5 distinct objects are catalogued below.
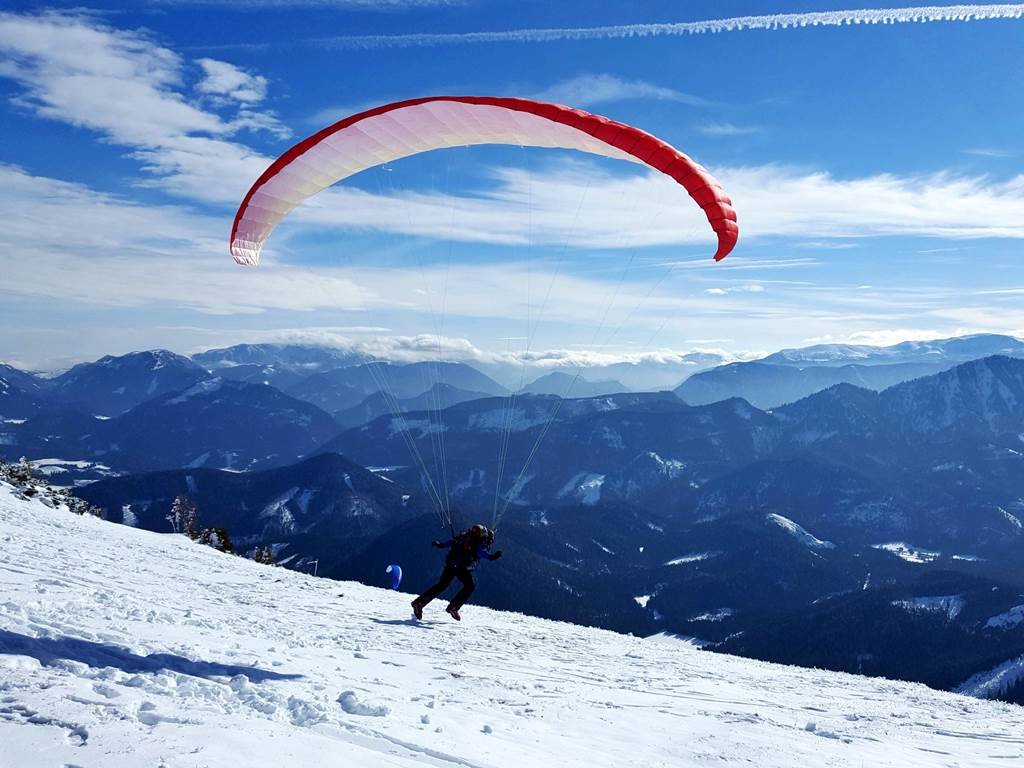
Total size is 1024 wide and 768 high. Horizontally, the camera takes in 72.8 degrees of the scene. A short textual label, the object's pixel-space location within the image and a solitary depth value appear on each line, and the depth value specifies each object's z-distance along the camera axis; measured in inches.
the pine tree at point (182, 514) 2960.1
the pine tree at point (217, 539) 2022.8
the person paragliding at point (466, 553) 667.4
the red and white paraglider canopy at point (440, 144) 572.7
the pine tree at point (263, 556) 2846.0
